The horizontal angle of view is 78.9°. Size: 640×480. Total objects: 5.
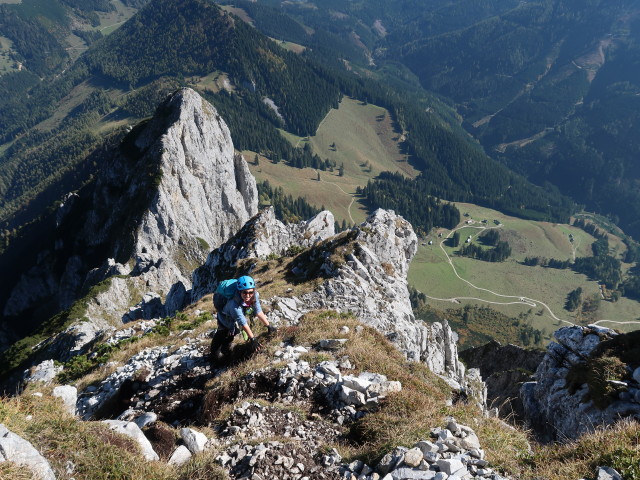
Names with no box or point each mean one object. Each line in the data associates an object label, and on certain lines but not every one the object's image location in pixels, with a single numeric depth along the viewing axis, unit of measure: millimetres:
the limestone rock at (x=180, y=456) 11242
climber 17188
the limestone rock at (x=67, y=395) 16027
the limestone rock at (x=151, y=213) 92250
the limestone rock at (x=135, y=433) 11008
